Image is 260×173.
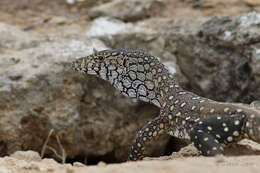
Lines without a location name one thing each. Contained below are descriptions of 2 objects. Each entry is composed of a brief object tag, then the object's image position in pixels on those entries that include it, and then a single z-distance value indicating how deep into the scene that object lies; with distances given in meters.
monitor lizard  8.77
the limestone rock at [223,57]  15.95
